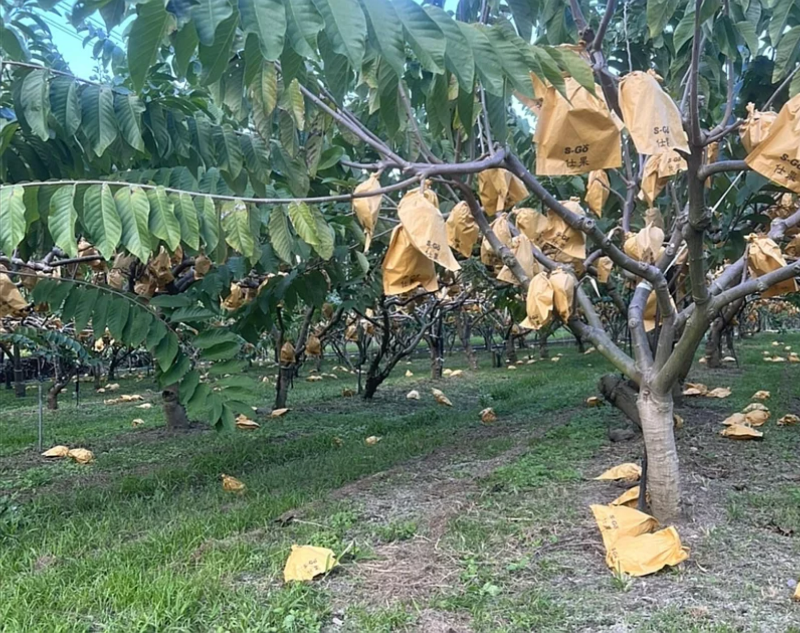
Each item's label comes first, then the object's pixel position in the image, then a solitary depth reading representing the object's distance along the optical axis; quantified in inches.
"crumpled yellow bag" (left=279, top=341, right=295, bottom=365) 331.0
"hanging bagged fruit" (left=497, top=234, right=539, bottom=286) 121.6
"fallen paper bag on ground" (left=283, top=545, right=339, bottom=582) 108.7
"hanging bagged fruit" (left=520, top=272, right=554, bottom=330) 109.0
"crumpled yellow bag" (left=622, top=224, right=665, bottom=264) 118.6
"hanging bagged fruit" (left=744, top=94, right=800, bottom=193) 80.0
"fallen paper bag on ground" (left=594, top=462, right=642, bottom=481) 153.5
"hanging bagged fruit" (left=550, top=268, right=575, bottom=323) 110.7
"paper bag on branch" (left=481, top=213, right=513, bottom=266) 128.3
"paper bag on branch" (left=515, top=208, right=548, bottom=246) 128.0
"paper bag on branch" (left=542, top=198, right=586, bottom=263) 119.8
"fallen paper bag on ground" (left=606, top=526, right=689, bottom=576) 106.8
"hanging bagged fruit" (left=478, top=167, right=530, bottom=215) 111.9
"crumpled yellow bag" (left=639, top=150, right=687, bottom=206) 95.4
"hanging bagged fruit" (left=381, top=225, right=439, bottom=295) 89.2
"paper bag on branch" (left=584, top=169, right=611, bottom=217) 129.8
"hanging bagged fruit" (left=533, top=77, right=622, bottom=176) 81.6
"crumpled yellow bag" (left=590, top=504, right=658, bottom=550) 113.1
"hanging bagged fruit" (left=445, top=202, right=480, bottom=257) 117.4
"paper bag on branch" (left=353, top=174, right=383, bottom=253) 96.5
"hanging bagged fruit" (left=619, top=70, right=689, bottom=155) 82.5
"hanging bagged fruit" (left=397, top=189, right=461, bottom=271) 84.9
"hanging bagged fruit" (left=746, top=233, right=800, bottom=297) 107.0
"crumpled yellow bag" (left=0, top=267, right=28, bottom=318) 137.3
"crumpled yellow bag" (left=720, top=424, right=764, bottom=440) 197.6
